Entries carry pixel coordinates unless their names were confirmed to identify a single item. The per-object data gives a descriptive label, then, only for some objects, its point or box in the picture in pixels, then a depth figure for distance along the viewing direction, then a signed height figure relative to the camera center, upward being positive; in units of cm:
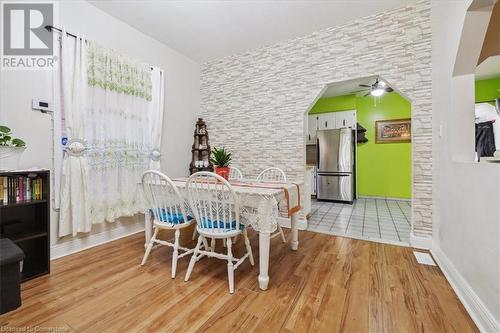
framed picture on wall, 510 +85
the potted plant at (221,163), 254 +3
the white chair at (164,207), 197 -39
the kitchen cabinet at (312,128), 576 +100
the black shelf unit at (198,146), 398 +35
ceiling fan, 403 +146
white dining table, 169 -35
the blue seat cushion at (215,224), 178 -49
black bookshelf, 185 -55
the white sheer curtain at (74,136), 227 +31
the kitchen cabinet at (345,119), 531 +115
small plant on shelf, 173 +17
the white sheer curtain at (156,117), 318 +72
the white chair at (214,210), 173 -37
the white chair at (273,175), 298 -13
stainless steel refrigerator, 502 +1
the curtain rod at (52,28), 220 +139
